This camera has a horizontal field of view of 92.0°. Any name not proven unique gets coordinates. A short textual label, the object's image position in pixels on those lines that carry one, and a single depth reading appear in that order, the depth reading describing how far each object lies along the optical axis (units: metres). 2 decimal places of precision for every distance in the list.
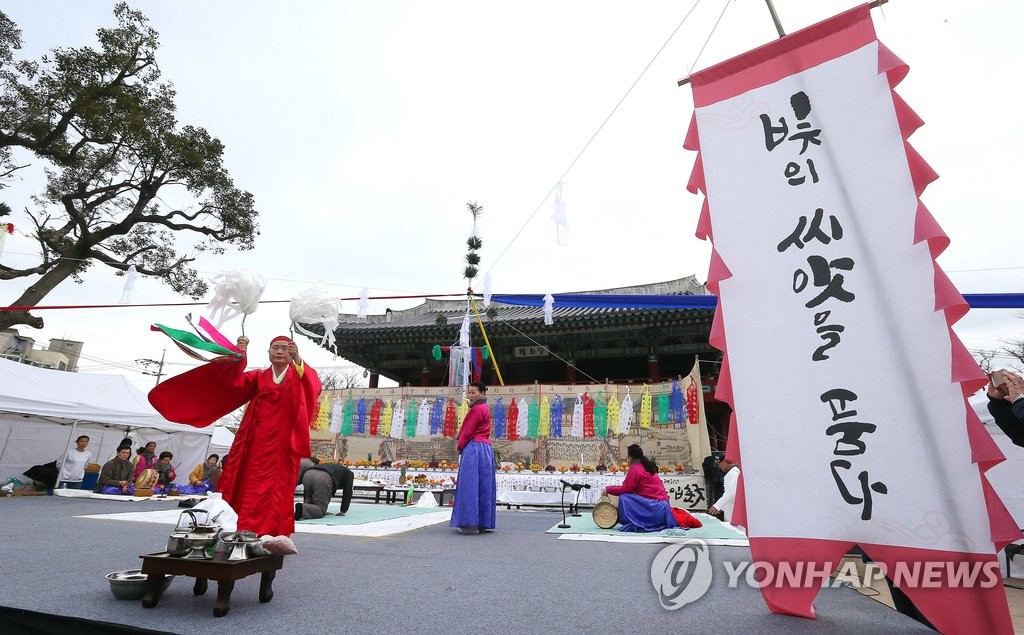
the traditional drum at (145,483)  8.01
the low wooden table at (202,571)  1.87
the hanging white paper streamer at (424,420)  11.08
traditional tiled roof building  11.77
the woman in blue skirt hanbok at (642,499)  5.39
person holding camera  2.15
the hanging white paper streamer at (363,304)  7.84
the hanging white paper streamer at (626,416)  9.89
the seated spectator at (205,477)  7.97
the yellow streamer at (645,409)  9.83
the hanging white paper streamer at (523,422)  10.54
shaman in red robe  2.60
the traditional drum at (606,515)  5.56
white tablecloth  8.83
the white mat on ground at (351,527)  4.46
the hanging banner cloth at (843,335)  1.88
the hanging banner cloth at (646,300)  4.24
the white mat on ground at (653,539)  4.47
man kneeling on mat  5.48
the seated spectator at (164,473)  8.79
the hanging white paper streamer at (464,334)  9.89
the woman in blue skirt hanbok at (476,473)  4.82
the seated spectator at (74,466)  8.19
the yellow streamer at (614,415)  9.94
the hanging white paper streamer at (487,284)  7.62
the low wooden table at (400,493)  8.37
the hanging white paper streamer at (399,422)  11.25
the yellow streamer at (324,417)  11.72
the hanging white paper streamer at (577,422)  10.13
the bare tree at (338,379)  17.19
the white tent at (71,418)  7.47
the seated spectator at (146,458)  8.54
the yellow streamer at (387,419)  11.31
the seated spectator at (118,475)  8.00
